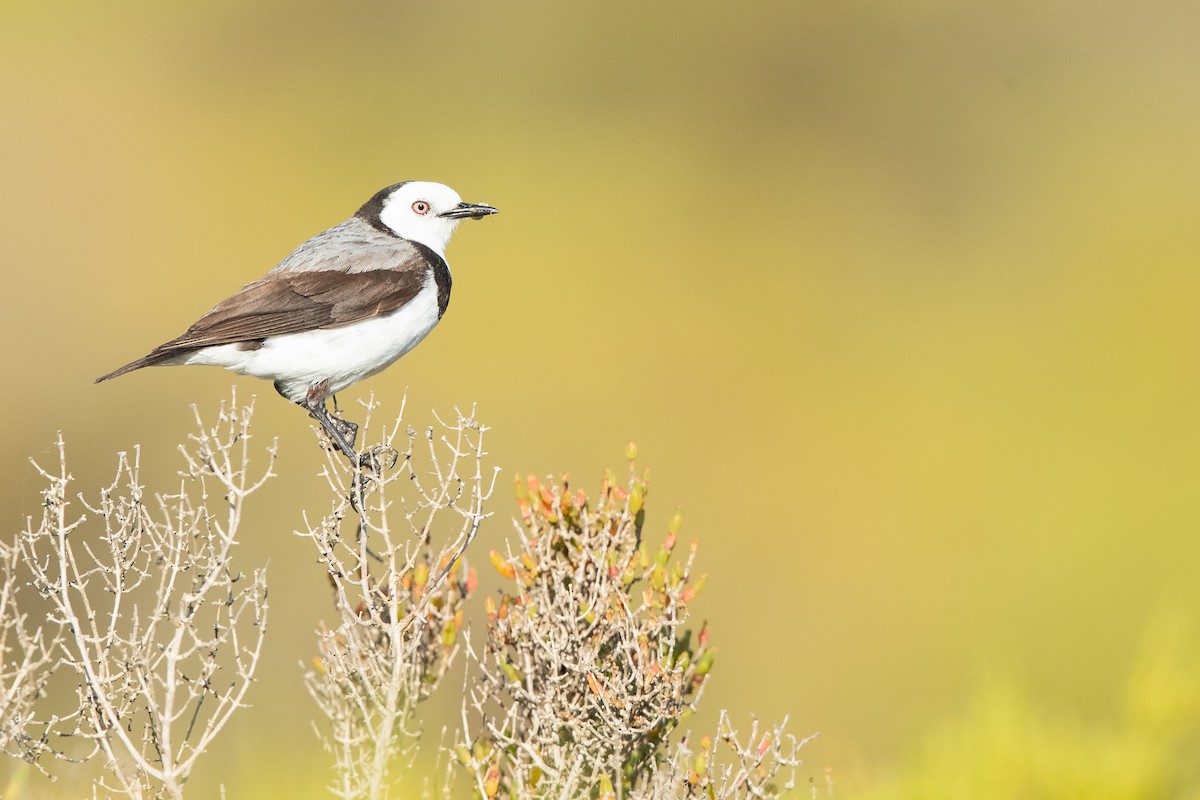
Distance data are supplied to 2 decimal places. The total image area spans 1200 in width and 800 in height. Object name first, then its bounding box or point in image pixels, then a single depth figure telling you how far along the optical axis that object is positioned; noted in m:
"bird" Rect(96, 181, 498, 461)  11.03
